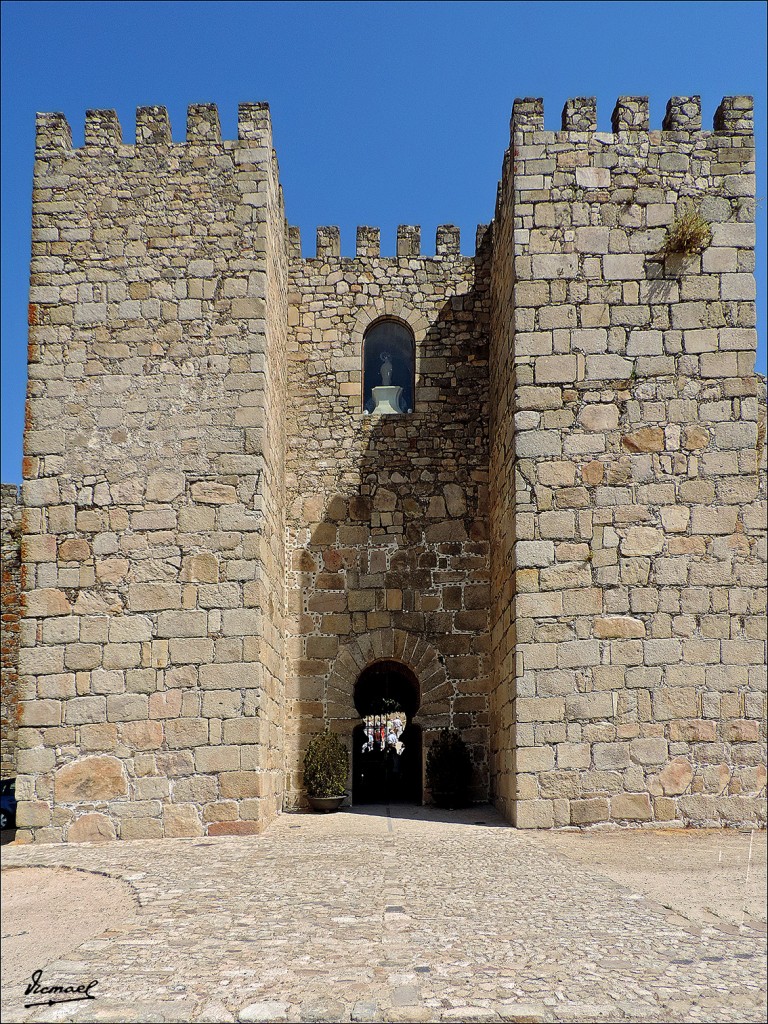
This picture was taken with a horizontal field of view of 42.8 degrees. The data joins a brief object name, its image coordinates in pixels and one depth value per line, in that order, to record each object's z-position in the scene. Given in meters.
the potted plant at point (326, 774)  10.55
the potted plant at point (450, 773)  10.60
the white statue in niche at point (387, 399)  11.96
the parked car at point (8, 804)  10.97
